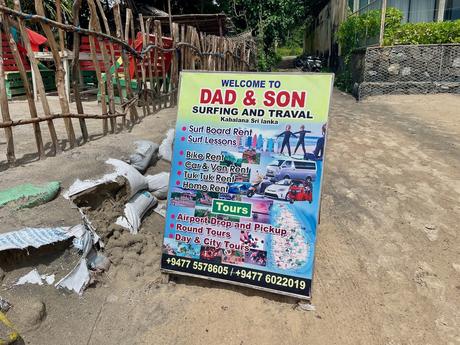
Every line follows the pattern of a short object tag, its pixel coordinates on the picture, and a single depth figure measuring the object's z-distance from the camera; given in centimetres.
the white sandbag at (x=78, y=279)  254
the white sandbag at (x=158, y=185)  387
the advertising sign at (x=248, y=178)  260
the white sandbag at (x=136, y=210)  324
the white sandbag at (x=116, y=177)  307
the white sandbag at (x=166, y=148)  446
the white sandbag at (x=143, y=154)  393
